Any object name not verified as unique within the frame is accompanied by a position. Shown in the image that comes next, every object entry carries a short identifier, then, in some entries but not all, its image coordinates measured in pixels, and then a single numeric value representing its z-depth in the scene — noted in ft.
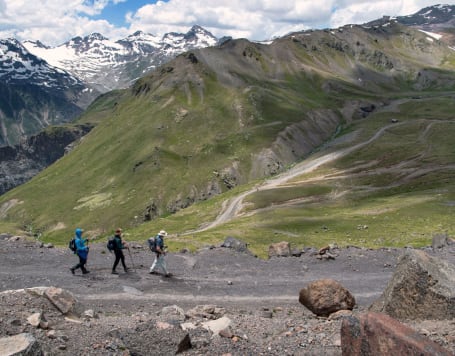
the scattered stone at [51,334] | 58.85
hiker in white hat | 110.52
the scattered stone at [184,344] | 58.34
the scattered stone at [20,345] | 47.09
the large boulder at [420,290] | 69.31
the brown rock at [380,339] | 45.75
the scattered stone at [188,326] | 66.63
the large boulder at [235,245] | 142.61
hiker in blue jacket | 106.93
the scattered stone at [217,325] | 67.43
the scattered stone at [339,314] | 79.80
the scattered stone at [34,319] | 61.68
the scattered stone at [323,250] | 137.80
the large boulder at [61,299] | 71.41
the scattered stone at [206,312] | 80.37
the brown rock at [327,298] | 86.79
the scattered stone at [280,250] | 141.10
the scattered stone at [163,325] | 60.11
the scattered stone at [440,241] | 154.71
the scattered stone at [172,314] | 75.62
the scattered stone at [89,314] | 75.65
